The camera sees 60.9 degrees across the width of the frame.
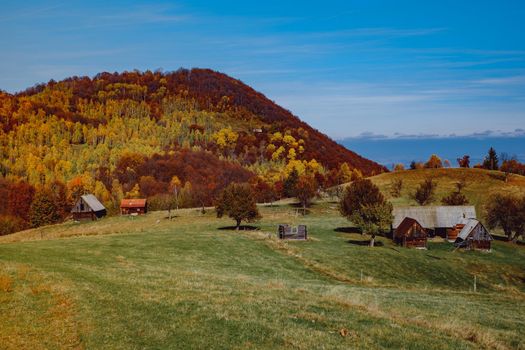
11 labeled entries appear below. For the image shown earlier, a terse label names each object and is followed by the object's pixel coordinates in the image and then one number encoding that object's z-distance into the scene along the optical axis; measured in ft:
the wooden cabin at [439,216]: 288.51
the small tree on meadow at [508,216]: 285.02
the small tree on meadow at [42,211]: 397.80
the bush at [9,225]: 406.91
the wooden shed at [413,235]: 258.16
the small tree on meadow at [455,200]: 354.74
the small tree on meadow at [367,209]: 239.09
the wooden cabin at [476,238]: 254.88
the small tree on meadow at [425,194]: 387.34
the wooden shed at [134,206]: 404.98
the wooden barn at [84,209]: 387.32
